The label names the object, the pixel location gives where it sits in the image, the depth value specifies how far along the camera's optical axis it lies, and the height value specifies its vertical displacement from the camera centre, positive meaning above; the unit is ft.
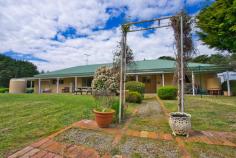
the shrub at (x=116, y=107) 15.74 -2.66
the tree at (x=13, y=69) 118.23 +17.60
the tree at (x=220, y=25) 27.58 +14.27
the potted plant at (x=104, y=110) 12.87 -2.58
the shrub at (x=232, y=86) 42.05 -0.28
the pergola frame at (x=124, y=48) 15.03 +4.53
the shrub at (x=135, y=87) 32.48 -0.39
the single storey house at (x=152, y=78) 45.32 +3.25
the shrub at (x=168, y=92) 33.27 -1.84
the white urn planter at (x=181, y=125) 10.97 -3.31
